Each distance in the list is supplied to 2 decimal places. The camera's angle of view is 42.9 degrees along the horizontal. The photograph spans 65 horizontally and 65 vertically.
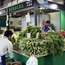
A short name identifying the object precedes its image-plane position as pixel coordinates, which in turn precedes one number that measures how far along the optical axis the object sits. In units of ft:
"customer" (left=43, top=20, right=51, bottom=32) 7.47
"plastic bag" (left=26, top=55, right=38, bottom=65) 3.97
